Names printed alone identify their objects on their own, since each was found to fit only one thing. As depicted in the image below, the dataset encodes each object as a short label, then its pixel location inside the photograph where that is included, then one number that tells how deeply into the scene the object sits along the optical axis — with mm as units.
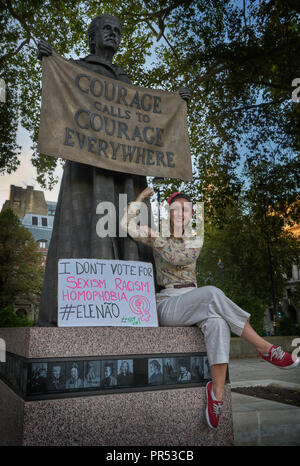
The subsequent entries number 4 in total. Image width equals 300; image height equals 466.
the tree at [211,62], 8992
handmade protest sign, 2764
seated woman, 2803
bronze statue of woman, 3504
